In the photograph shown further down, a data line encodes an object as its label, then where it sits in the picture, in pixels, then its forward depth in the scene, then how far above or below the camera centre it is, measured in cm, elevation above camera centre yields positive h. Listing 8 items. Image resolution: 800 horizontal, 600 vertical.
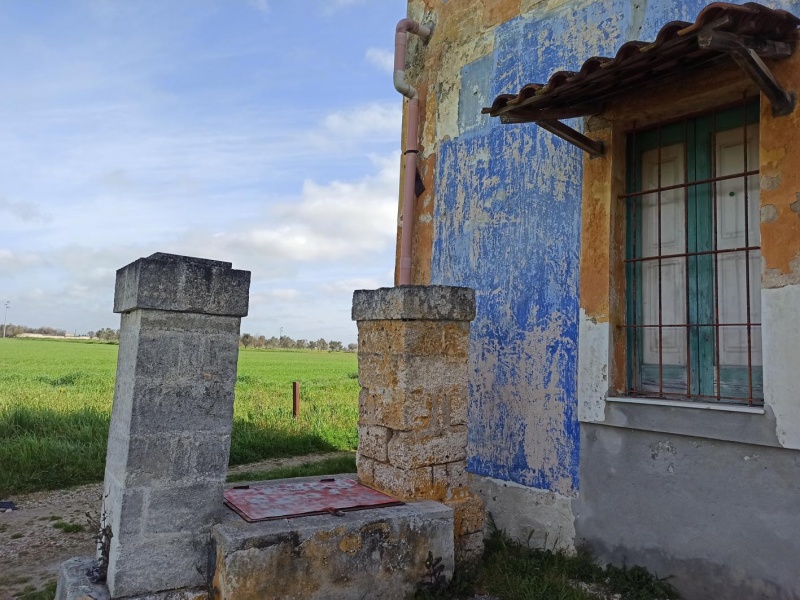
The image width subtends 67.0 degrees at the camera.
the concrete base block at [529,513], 446 -118
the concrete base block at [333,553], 318 -115
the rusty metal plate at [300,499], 369 -99
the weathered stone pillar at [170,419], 315 -41
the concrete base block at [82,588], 312 -130
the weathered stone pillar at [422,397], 412 -29
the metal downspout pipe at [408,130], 600 +226
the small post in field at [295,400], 1133 -96
